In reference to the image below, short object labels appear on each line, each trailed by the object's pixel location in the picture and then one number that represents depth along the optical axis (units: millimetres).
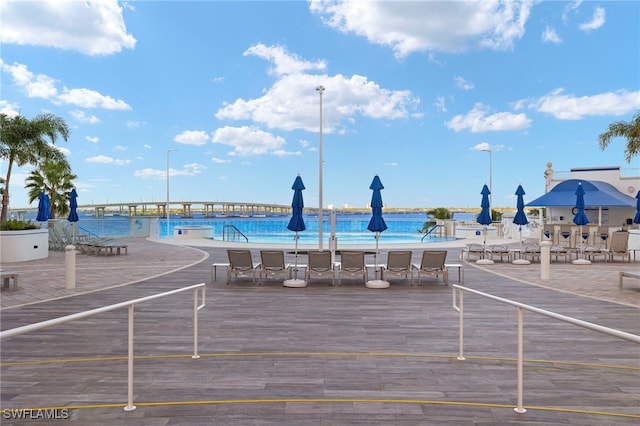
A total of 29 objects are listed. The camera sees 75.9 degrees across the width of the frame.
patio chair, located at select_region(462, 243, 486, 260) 16141
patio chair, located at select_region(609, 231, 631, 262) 15341
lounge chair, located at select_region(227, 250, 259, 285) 11023
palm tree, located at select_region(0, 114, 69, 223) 18734
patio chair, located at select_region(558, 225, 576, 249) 21484
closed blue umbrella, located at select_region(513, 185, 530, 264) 16641
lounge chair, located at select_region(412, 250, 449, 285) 10867
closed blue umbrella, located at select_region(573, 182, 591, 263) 16158
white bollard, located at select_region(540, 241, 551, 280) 11477
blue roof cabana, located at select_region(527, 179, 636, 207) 23625
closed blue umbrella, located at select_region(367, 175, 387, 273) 11500
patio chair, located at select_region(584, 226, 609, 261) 20188
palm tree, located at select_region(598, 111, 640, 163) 15422
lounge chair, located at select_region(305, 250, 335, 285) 10750
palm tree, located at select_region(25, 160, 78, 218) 26750
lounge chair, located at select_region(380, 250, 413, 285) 10867
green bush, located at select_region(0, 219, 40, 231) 16672
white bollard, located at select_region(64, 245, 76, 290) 9852
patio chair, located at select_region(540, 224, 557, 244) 24172
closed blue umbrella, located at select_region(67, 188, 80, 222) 18547
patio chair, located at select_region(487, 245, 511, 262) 15750
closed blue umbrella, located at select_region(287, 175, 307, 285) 11680
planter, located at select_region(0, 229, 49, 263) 15930
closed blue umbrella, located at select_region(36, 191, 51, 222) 18094
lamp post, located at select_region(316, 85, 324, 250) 17234
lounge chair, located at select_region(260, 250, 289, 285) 10992
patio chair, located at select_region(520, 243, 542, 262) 15852
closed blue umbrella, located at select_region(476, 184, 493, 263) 16144
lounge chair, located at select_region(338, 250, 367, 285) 10844
